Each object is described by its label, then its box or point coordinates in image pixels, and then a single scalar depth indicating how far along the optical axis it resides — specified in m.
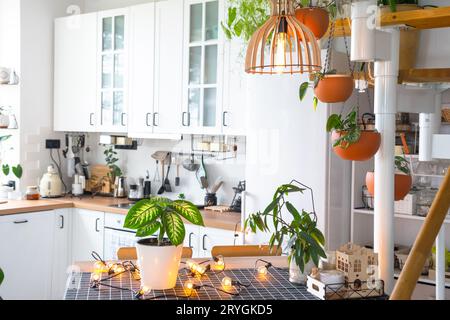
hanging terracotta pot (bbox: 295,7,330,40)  2.24
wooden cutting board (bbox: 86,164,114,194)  5.08
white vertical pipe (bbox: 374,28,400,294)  1.91
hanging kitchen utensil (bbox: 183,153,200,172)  4.58
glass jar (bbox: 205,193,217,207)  4.45
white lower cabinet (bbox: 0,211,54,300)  4.21
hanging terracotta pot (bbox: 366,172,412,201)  2.02
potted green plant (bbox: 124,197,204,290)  1.87
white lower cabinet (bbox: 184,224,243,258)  3.75
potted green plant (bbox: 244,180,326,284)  1.91
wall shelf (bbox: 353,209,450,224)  3.41
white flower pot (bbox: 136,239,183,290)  1.91
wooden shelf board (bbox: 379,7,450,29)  1.62
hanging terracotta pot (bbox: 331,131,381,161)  1.89
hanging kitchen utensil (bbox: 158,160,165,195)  4.80
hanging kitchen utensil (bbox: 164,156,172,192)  4.79
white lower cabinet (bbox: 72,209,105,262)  4.47
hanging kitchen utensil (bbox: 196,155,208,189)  4.57
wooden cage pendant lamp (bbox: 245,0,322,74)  1.97
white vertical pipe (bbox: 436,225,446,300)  1.60
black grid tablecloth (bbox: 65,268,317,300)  1.84
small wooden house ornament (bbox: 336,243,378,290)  1.86
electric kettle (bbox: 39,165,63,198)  4.87
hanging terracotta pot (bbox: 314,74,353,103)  2.22
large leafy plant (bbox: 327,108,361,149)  1.95
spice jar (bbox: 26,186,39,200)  4.70
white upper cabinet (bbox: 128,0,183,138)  4.29
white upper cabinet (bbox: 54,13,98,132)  4.86
